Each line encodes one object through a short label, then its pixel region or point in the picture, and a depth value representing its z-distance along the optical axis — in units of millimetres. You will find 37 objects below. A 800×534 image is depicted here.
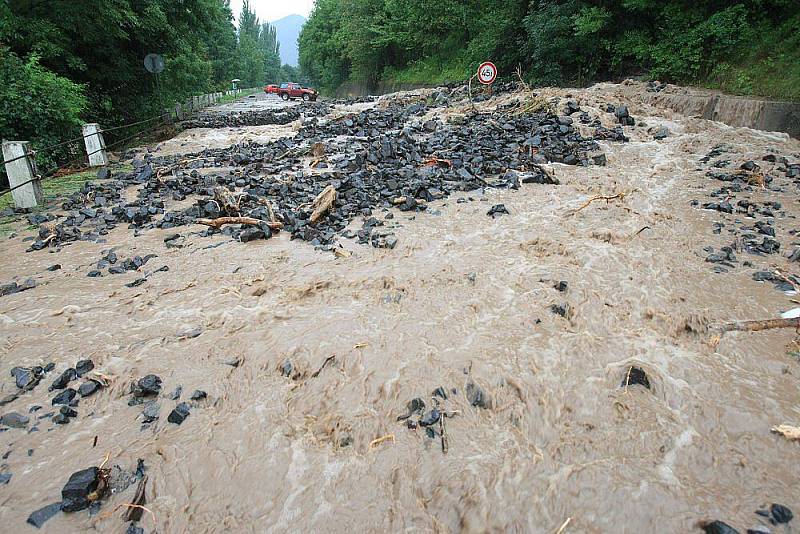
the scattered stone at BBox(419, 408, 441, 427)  3316
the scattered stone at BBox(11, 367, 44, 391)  3705
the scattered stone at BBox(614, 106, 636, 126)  12266
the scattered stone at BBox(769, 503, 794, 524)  2549
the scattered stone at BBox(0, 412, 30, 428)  3307
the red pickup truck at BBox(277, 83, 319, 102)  39000
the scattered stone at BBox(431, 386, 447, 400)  3554
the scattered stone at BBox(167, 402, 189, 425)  3350
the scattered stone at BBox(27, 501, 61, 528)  2605
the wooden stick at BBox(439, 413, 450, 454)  3121
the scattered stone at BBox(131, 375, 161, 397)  3607
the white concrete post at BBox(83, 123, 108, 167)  10945
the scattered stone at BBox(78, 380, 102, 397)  3604
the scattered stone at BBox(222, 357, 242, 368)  3947
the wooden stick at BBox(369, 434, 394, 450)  3167
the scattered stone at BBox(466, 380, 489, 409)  3504
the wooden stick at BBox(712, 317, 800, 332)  4172
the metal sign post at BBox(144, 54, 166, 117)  15284
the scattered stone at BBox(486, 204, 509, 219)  7277
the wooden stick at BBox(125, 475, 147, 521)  2650
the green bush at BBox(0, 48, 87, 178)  9461
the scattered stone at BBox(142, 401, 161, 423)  3379
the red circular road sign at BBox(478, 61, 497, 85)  17125
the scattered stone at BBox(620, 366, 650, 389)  3611
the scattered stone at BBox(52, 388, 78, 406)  3535
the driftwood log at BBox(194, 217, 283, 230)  6977
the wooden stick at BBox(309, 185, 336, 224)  7083
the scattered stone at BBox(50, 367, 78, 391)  3686
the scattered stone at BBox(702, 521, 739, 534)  2473
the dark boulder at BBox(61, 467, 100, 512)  2670
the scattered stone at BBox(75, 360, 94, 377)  3852
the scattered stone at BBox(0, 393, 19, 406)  3531
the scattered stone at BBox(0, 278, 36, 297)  5301
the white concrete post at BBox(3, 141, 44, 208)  8008
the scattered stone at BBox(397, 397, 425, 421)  3425
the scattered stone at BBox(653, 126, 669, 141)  11414
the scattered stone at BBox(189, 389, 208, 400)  3561
